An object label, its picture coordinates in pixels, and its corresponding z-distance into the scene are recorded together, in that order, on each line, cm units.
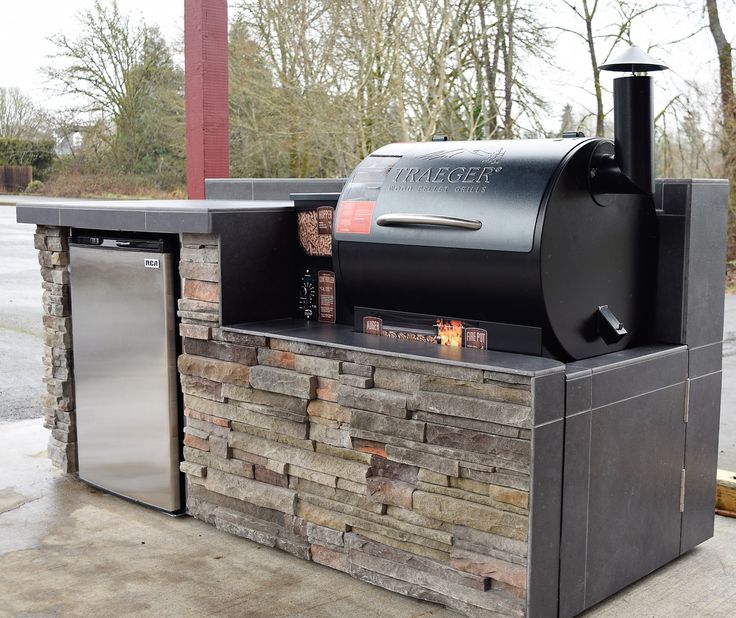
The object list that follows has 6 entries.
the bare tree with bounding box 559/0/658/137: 990
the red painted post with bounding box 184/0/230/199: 421
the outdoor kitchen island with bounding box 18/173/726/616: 239
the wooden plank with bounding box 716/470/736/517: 336
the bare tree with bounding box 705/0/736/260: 1071
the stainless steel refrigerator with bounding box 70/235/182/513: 327
